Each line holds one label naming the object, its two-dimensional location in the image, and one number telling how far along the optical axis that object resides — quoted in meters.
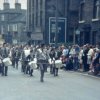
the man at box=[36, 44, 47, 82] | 17.27
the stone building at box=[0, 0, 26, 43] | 75.88
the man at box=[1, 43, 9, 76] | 20.29
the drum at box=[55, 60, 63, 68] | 19.67
